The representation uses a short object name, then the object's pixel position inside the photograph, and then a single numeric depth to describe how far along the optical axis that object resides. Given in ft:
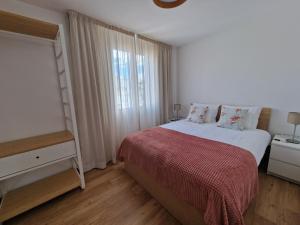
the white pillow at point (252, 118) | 7.63
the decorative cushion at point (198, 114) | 9.17
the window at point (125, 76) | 8.39
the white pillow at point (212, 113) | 9.23
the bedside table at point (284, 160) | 6.00
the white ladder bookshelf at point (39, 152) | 4.63
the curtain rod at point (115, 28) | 6.86
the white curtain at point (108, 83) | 6.88
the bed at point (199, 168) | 3.63
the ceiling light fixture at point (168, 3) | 4.69
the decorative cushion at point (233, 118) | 7.58
